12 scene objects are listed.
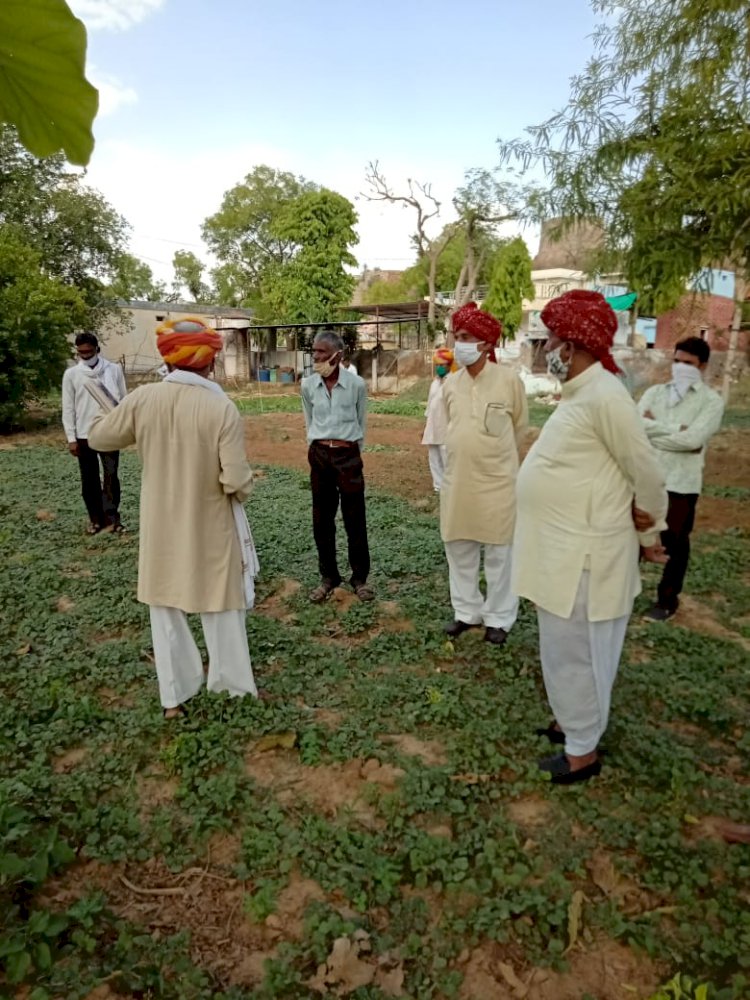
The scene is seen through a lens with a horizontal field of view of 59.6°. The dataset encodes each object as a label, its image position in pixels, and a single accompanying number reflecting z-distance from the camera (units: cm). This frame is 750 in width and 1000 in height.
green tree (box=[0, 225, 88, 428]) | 1259
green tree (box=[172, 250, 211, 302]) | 4753
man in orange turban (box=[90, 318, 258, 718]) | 297
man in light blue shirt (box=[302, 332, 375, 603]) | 448
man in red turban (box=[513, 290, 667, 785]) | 244
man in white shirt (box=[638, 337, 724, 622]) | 412
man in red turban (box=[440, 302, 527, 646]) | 381
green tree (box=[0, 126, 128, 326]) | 1967
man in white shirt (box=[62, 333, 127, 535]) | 600
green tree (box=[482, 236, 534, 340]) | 3012
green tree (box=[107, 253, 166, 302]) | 5050
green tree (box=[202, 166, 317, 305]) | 3934
